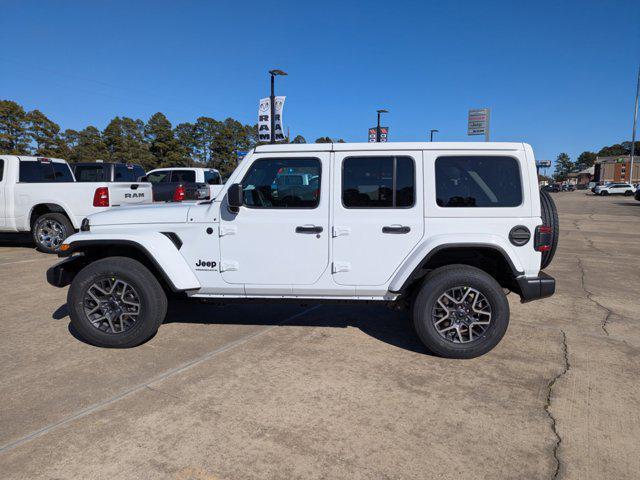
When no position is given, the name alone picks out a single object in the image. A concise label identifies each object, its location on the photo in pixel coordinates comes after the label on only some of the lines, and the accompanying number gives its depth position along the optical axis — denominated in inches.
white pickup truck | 343.0
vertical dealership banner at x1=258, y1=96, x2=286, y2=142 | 780.0
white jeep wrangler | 147.5
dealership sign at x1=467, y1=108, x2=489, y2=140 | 1123.6
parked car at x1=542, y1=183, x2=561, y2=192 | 2611.7
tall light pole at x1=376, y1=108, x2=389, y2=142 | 1138.5
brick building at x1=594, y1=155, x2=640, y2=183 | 3614.7
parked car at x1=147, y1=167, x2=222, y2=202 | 479.5
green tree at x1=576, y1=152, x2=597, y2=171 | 5964.6
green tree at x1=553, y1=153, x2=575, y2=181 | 6013.8
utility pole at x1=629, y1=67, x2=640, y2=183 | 2073.1
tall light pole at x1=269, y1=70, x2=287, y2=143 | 719.7
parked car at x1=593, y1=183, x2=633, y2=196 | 1995.6
